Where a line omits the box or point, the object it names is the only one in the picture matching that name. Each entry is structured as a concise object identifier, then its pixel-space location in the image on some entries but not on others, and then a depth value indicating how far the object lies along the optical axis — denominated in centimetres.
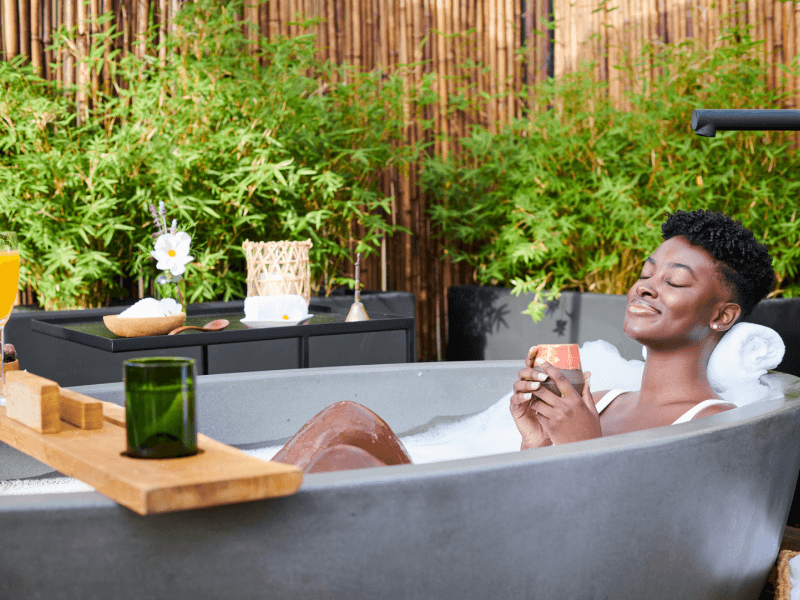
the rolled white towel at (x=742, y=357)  134
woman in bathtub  126
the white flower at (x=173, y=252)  220
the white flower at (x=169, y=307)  200
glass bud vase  221
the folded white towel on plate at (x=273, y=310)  228
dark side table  209
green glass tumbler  67
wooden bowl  190
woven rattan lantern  257
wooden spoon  205
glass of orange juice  106
